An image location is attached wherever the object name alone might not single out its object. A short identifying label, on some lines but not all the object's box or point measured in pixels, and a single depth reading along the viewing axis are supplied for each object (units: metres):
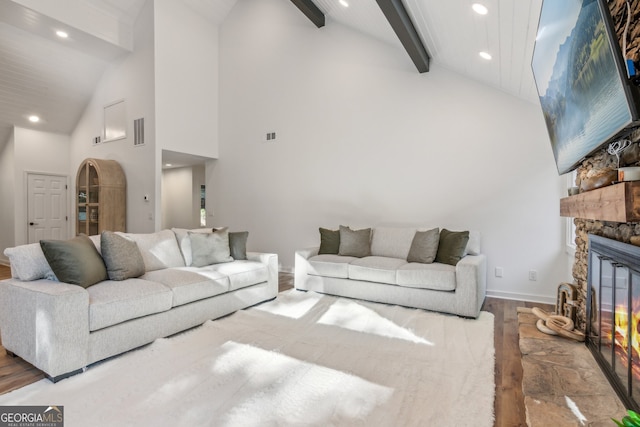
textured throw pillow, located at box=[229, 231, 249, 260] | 3.89
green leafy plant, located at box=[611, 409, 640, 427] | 0.97
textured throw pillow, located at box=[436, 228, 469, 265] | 3.67
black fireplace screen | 1.41
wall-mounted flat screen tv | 1.17
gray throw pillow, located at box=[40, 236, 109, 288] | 2.40
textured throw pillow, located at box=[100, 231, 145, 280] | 2.77
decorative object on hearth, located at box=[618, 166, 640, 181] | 1.29
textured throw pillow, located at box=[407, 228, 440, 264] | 3.80
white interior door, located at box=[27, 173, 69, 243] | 6.65
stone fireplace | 1.34
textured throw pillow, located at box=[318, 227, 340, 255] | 4.48
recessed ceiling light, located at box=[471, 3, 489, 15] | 2.46
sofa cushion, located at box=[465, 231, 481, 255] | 3.89
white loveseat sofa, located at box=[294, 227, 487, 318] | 3.32
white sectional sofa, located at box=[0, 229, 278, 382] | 2.10
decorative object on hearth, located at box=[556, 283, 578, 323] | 2.35
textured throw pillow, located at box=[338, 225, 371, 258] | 4.29
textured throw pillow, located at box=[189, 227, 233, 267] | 3.56
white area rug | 1.75
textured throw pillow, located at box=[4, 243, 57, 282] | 2.40
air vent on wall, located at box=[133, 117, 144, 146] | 5.57
